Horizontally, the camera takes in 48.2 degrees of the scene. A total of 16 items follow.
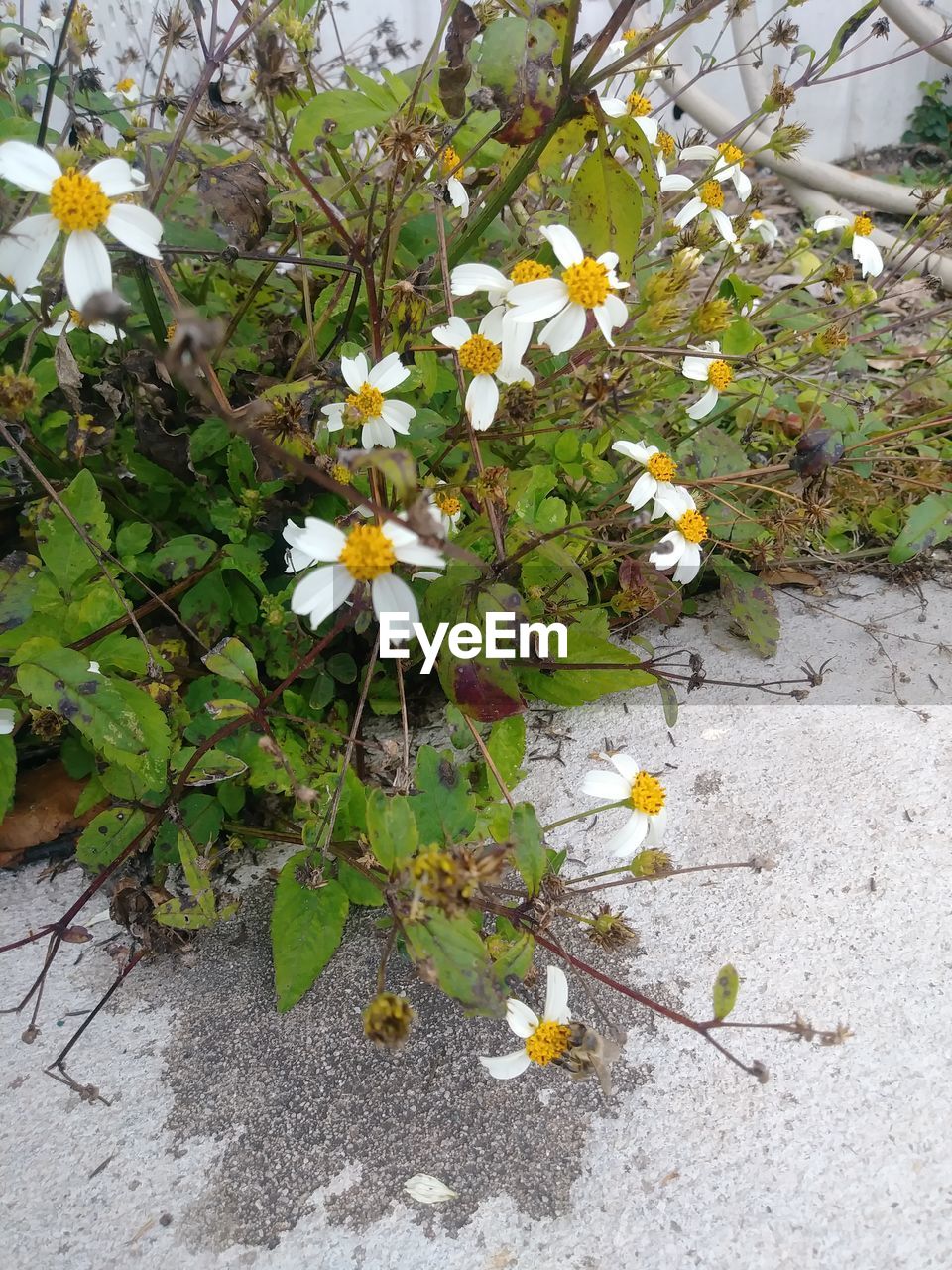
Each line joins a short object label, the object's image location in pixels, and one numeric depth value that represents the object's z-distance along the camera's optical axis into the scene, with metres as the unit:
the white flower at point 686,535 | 0.29
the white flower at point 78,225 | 0.21
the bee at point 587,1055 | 0.20
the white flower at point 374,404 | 0.26
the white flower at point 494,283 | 0.26
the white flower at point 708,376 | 0.32
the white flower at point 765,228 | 0.40
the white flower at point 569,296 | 0.24
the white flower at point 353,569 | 0.20
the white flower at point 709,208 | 0.34
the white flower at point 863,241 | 0.36
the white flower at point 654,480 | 0.29
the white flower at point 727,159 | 0.36
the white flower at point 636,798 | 0.25
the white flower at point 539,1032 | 0.22
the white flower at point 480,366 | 0.26
